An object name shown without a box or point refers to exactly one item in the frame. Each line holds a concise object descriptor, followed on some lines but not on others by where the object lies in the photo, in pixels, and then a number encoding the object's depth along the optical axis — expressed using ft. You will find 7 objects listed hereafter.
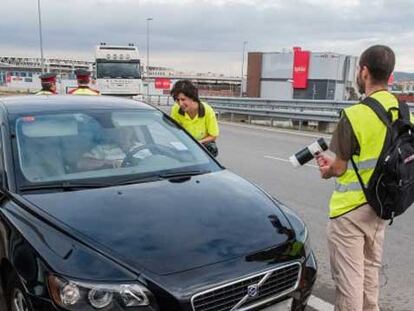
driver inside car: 11.32
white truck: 86.48
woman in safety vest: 17.39
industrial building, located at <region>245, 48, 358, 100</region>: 163.84
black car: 7.61
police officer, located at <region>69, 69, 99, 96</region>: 25.72
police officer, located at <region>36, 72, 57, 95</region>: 26.52
